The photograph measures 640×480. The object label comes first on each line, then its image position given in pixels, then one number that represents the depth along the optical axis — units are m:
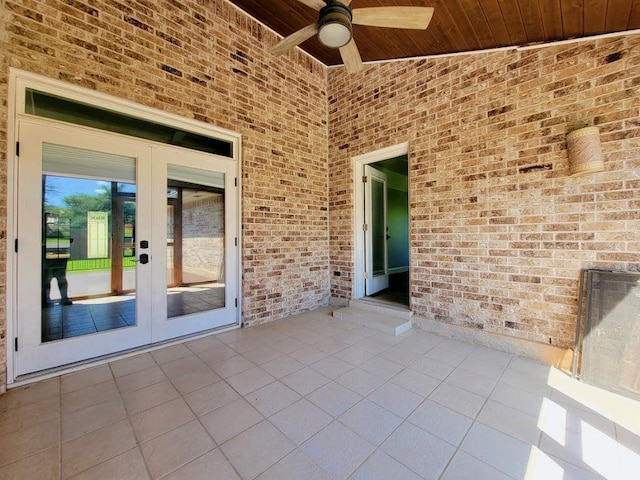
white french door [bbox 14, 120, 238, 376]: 2.38
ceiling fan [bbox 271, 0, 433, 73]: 2.06
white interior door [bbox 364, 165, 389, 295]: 4.64
